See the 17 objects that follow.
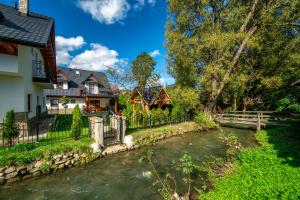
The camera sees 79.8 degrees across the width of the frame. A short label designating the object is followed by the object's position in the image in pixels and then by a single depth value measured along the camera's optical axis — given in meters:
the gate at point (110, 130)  9.91
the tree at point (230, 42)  16.80
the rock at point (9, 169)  6.94
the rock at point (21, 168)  7.21
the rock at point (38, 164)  7.61
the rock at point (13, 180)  6.92
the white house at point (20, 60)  9.68
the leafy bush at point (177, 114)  17.73
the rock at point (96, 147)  9.52
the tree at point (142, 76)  22.48
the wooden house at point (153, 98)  20.38
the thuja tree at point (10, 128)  8.51
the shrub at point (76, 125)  9.98
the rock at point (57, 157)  8.13
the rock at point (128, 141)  11.26
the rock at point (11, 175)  6.94
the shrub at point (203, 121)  18.09
